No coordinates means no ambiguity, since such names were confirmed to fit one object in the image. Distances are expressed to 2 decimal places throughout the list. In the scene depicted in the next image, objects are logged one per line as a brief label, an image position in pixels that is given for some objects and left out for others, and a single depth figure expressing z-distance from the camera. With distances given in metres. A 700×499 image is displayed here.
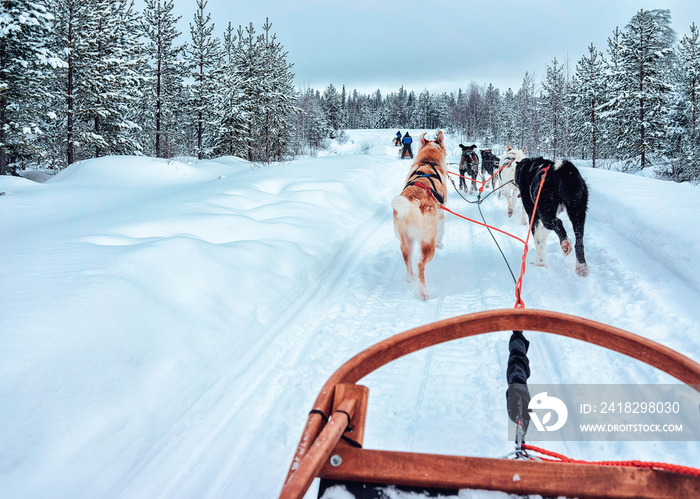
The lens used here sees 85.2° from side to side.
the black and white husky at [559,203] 4.16
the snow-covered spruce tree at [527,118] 41.07
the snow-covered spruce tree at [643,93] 20.30
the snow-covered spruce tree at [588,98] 25.30
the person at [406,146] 20.99
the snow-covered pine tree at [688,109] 18.45
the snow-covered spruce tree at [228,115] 23.77
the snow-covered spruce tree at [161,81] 23.75
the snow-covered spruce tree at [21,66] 13.14
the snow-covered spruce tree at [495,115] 60.06
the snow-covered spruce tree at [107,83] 18.17
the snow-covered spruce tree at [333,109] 59.75
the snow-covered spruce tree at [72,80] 17.64
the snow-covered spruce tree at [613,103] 21.16
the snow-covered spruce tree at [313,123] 49.88
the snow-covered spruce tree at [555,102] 33.88
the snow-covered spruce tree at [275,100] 25.59
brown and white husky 3.71
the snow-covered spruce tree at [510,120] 49.54
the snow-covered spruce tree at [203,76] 25.22
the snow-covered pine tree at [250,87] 24.11
